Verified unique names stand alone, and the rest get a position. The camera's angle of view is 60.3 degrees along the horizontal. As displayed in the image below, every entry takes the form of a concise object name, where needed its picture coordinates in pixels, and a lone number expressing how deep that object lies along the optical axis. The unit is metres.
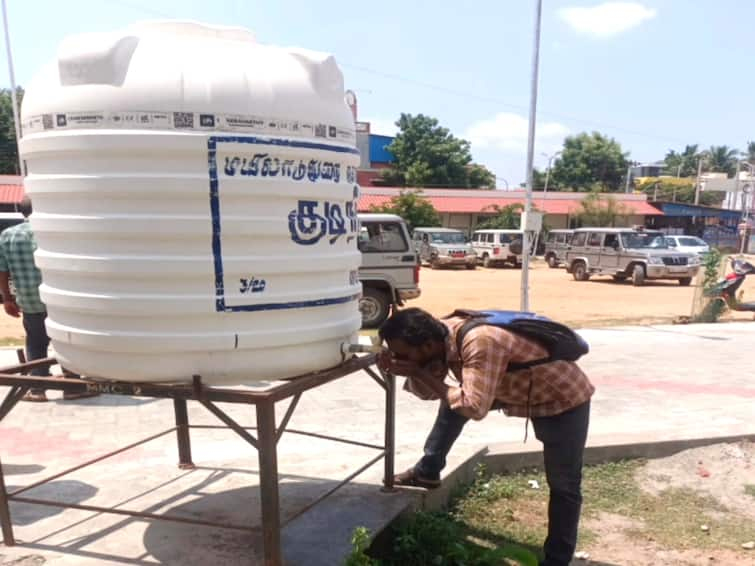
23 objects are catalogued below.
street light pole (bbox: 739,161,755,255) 38.71
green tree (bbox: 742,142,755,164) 82.36
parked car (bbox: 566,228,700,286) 19.69
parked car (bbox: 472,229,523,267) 27.01
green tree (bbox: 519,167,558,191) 49.91
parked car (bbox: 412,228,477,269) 25.83
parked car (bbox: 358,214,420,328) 10.64
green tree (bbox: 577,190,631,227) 36.16
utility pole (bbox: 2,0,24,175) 13.83
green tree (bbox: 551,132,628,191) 50.26
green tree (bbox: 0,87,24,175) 36.16
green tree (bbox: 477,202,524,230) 33.91
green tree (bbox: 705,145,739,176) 76.81
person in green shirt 5.21
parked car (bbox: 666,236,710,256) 23.60
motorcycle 11.83
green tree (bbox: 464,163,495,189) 44.38
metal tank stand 2.52
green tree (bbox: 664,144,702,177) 77.38
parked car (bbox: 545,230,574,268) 26.64
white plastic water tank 2.34
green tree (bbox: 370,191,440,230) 31.41
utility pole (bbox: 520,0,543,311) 9.44
